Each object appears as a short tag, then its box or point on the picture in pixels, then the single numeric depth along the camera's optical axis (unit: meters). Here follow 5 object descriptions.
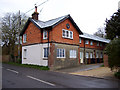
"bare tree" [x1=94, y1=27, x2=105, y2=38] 38.76
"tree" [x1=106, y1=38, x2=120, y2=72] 6.91
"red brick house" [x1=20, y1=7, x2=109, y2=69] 12.40
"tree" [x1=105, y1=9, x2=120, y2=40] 15.90
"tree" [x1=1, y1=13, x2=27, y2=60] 22.21
